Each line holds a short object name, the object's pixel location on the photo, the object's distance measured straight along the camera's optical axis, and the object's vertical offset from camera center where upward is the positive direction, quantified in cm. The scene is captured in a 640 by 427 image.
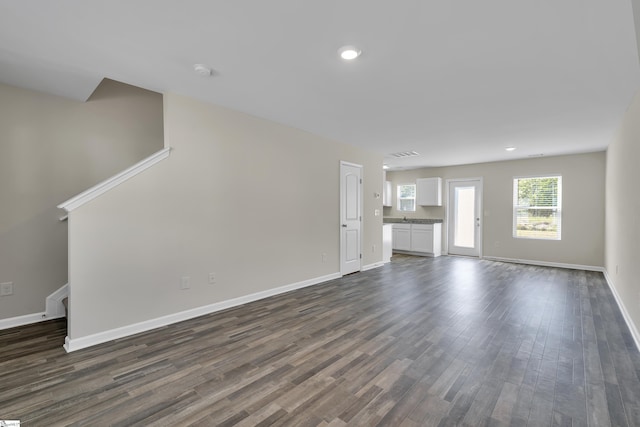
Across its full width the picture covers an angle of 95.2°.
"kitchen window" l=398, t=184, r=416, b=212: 878 +37
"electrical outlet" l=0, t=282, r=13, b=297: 302 -84
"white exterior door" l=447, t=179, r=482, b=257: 752 -21
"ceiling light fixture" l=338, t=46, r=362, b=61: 223 +123
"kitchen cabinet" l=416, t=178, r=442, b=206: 805 +50
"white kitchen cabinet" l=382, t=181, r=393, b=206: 902 +47
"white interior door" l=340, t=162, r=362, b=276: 538 -14
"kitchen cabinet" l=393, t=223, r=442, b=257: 773 -81
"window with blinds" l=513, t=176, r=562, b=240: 642 +6
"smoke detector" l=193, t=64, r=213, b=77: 255 +124
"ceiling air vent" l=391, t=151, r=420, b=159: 623 +121
